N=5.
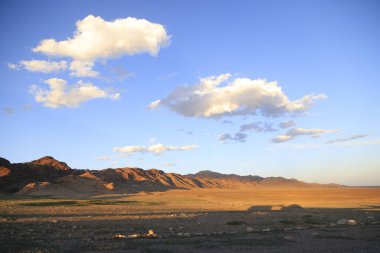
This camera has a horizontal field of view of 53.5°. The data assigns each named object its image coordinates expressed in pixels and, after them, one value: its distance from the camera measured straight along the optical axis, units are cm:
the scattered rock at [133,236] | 2130
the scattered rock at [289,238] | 2088
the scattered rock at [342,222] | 3007
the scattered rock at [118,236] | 2106
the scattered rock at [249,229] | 2475
